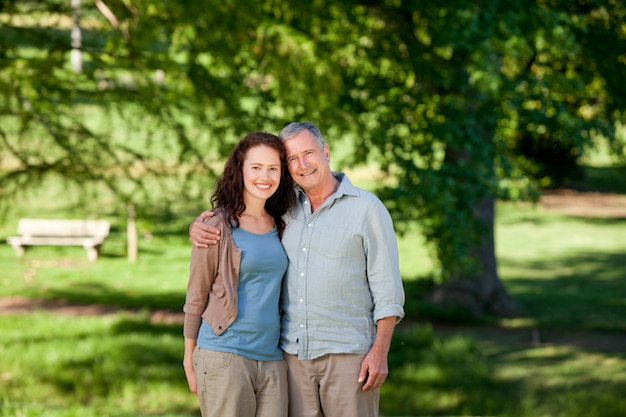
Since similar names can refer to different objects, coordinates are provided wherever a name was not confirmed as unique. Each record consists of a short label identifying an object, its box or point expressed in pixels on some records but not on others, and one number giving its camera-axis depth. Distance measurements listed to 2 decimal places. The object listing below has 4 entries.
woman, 6.12
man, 6.24
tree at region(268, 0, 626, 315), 17.80
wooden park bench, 32.39
